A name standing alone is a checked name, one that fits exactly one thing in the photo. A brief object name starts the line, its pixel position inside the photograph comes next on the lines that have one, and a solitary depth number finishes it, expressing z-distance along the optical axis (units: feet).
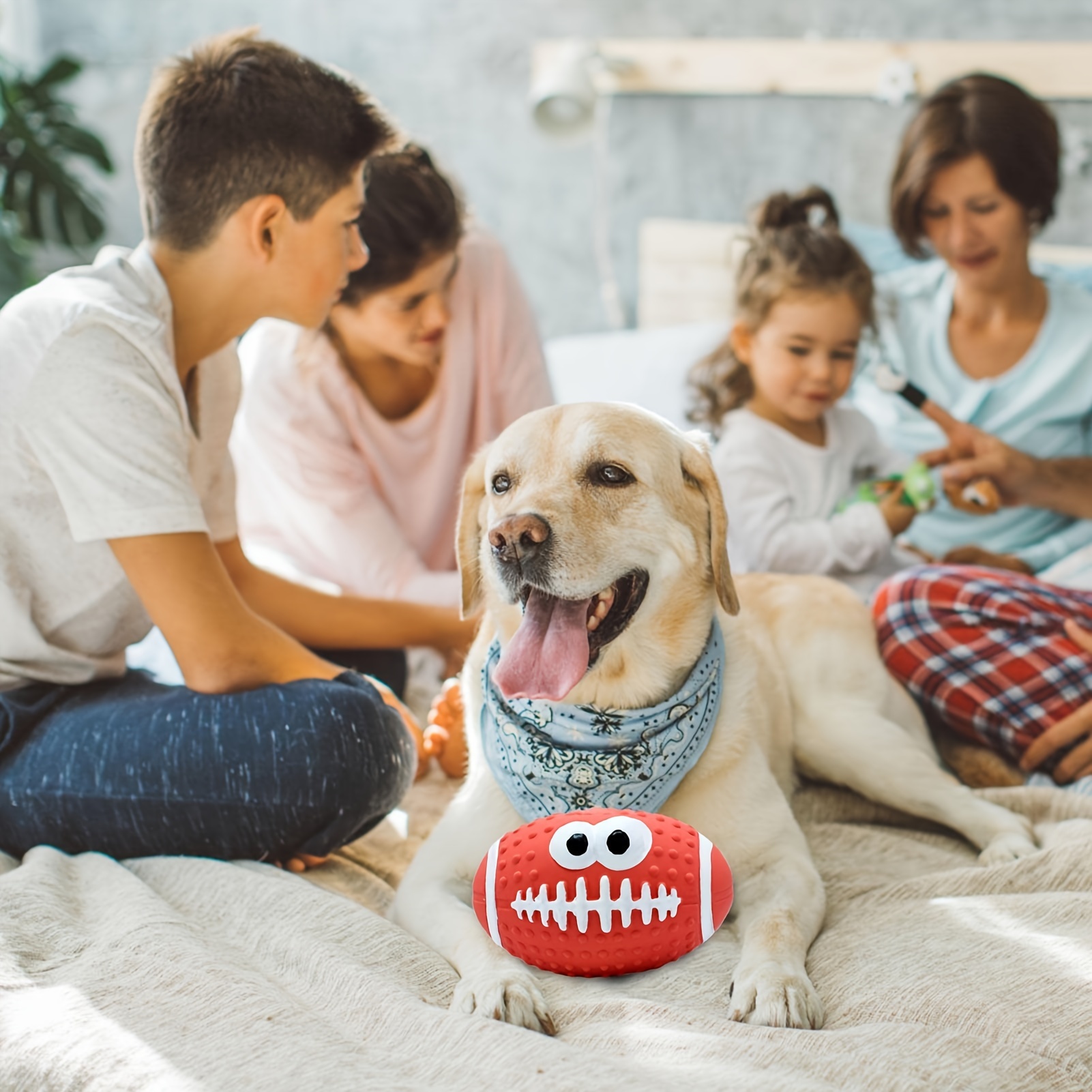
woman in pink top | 8.62
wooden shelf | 11.76
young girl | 8.34
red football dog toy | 3.93
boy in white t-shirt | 5.34
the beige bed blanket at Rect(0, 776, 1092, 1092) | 3.47
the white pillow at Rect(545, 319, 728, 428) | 10.72
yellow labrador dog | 4.69
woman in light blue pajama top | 9.15
